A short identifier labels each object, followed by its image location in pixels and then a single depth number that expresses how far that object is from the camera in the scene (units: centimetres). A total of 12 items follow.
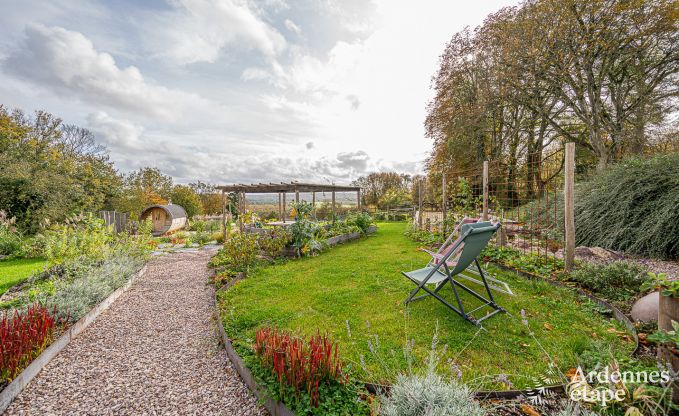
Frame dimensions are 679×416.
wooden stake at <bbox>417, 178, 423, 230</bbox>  1023
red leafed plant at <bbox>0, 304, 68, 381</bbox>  236
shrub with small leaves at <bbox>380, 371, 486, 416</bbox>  156
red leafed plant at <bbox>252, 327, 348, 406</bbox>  194
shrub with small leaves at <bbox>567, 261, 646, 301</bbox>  370
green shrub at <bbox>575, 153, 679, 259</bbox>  538
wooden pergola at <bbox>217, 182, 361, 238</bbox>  1137
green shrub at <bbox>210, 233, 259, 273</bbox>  601
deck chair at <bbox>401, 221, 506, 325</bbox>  327
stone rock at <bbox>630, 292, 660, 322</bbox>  288
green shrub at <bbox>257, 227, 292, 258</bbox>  701
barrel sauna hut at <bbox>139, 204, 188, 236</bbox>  1354
